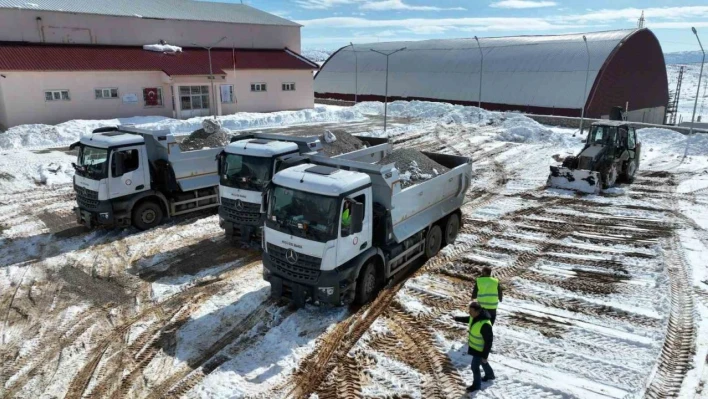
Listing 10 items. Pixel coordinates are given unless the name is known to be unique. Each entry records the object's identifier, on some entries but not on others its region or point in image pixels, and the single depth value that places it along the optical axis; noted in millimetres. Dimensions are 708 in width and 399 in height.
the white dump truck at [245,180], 12227
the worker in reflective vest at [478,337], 6945
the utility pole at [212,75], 34334
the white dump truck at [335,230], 8906
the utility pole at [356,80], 50834
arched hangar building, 38094
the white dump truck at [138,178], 13172
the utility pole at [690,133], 20875
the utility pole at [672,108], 46612
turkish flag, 33312
